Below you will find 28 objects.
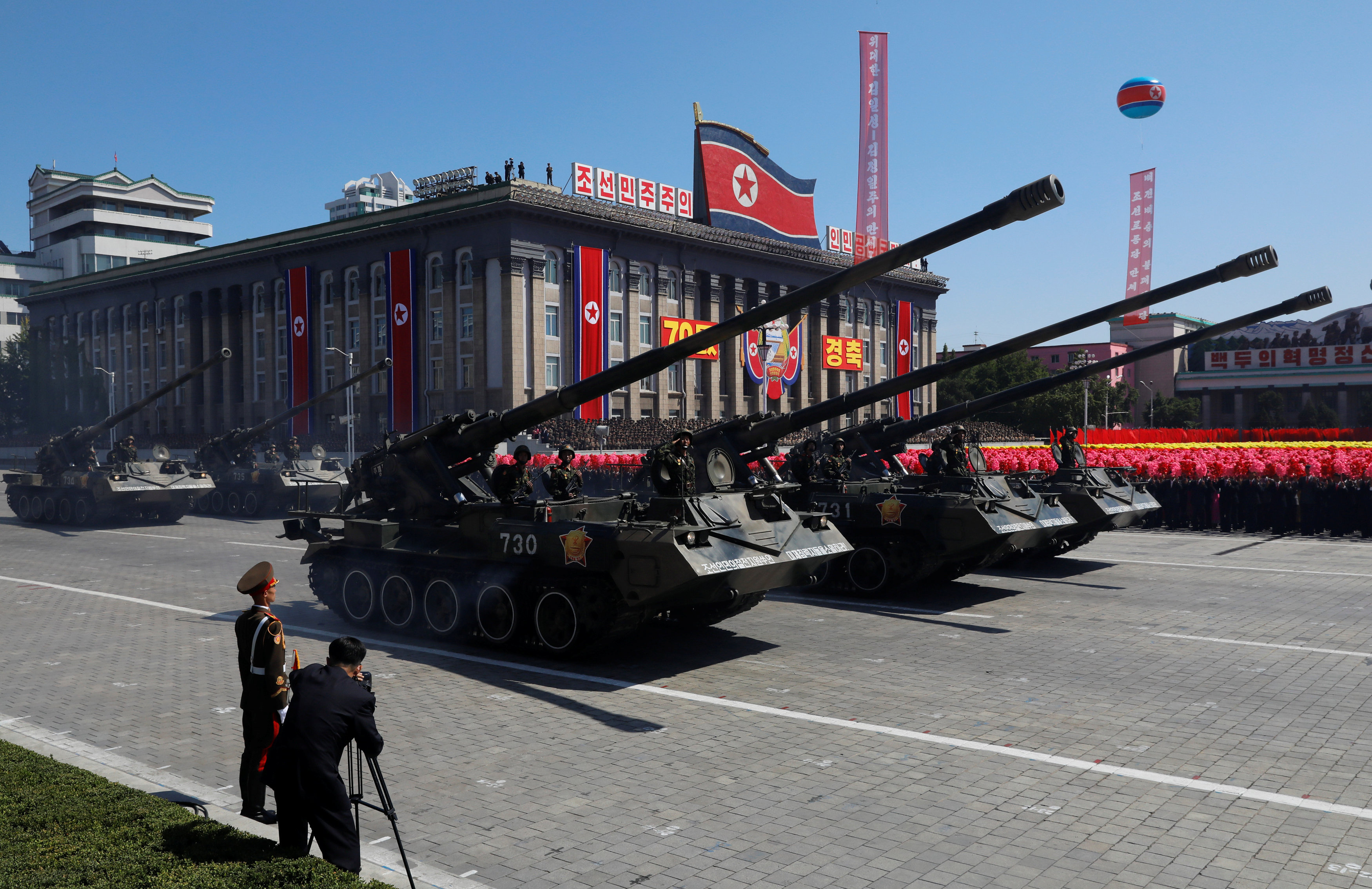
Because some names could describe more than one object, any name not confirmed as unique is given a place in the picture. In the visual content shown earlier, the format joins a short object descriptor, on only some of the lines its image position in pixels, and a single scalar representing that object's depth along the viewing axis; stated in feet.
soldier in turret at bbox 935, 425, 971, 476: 51.83
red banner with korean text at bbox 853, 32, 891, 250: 161.79
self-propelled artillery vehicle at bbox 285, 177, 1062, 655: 33.40
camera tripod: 16.31
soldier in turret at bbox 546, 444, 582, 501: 41.42
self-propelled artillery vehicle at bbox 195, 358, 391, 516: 92.94
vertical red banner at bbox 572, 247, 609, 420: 170.09
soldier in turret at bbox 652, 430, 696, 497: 36.96
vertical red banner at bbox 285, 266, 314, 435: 190.19
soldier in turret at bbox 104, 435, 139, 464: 85.46
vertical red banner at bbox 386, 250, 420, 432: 173.37
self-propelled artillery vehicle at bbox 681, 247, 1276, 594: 45.88
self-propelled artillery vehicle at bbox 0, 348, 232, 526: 83.66
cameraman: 16.61
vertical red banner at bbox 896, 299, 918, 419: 240.94
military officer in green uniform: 19.88
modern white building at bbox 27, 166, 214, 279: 309.63
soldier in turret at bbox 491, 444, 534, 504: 38.83
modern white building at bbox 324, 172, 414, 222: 380.78
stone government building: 166.20
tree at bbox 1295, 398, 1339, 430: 244.22
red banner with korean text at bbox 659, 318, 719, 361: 169.48
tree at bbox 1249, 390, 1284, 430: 253.65
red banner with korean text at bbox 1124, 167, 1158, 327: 208.64
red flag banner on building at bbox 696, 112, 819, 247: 180.45
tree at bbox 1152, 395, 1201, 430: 272.92
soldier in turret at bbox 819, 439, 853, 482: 55.36
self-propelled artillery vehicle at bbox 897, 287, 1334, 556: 50.98
